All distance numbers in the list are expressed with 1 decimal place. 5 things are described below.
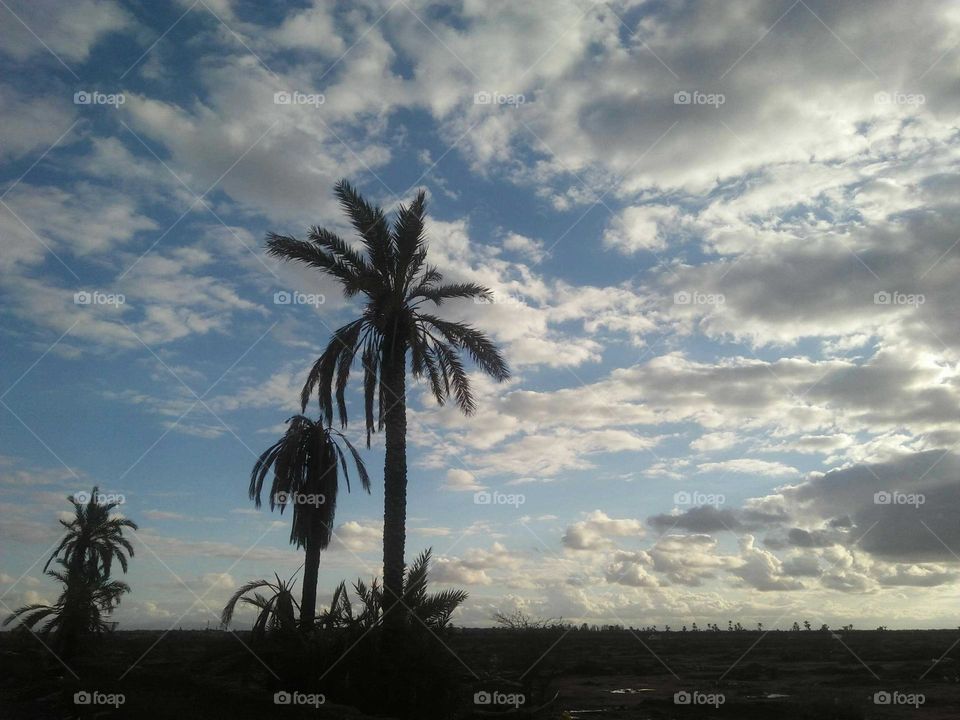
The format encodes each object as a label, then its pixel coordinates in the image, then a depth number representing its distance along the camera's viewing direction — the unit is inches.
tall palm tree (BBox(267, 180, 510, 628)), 754.2
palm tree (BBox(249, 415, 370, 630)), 924.6
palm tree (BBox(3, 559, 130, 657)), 985.5
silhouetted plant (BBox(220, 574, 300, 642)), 671.1
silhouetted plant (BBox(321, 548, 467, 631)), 647.8
